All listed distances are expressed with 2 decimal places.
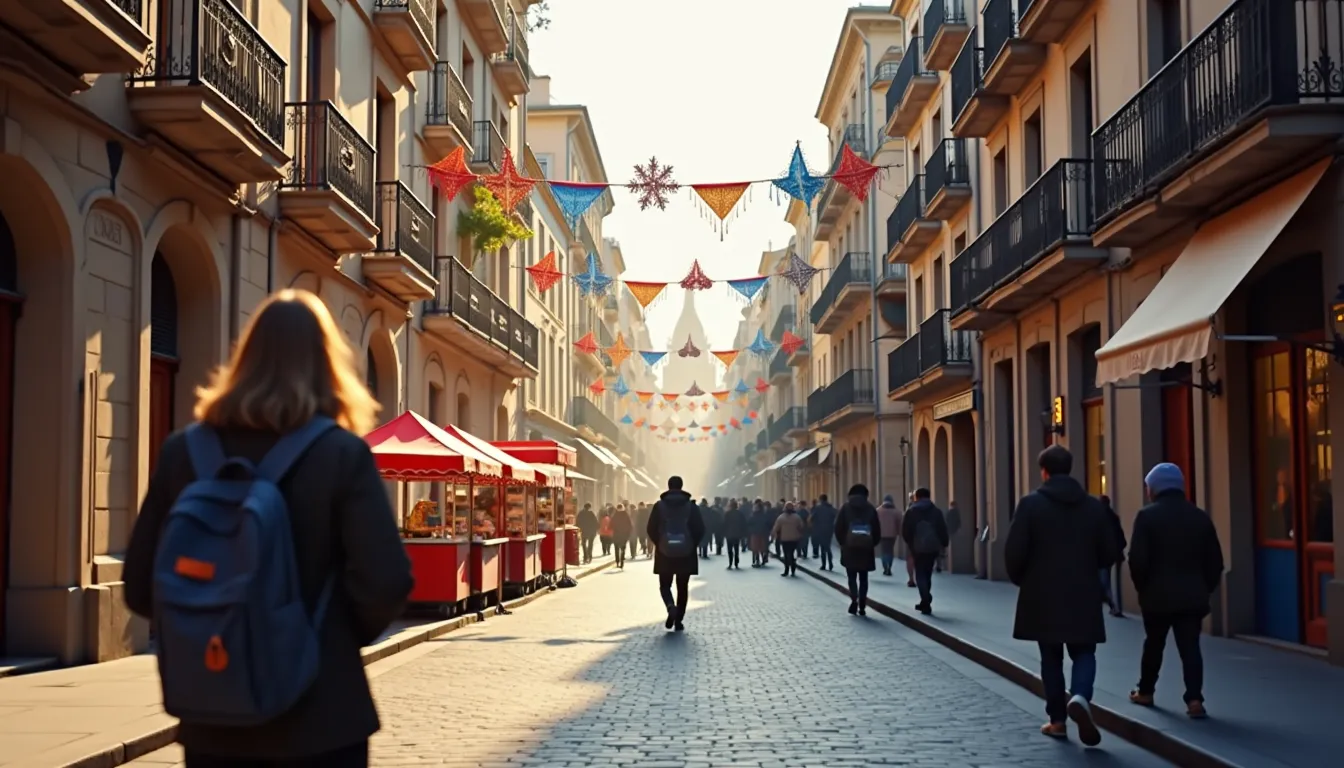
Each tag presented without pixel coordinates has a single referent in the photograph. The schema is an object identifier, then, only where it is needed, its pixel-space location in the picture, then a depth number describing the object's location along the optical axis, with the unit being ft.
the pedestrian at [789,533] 105.60
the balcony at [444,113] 83.92
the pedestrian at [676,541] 54.70
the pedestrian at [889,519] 93.20
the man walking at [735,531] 124.16
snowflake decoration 78.07
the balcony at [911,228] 103.81
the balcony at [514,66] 108.99
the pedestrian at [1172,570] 30.32
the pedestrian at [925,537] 59.88
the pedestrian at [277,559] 10.36
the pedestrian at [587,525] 128.67
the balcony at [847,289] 141.90
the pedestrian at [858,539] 62.80
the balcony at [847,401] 140.81
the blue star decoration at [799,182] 78.07
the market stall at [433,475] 55.88
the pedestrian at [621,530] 125.08
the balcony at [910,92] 105.19
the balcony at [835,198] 148.27
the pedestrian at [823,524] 110.52
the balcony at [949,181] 91.91
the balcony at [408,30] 72.59
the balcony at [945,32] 91.68
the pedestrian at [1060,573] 28.30
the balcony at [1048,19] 64.85
